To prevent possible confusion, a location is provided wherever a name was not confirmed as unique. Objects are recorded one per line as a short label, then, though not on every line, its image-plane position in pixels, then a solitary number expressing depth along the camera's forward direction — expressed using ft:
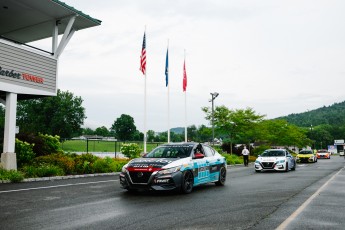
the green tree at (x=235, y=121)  144.66
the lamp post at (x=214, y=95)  132.05
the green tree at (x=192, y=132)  545.60
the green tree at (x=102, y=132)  557.74
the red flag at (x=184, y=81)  104.94
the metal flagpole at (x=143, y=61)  85.25
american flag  85.25
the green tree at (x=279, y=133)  173.07
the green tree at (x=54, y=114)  279.69
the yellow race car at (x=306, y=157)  132.36
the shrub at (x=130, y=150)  92.07
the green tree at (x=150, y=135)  522.31
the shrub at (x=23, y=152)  54.65
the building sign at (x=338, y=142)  521.33
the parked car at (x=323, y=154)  206.39
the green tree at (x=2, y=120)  58.21
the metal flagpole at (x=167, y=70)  98.52
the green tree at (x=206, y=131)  150.30
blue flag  98.32
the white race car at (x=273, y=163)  74.18
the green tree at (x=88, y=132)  620.98
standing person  105.73
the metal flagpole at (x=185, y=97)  106.02
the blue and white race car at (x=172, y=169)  33.06
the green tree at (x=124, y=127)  464.65
